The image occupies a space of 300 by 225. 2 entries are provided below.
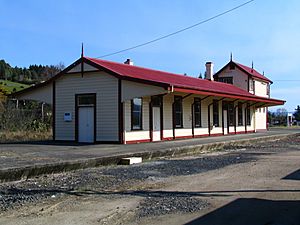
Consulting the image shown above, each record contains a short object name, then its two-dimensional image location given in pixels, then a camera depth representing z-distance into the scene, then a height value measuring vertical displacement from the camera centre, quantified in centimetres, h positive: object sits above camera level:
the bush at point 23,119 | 2858 +81
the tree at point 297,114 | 8612 +308
